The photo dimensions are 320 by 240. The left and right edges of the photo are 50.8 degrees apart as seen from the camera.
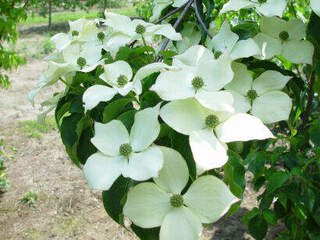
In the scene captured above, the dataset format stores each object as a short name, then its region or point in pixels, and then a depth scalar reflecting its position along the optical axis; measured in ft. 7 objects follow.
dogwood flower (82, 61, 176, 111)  1.68
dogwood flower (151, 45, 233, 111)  1.52
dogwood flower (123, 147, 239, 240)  1.45
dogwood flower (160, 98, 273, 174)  1.44
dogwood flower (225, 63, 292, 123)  1.79
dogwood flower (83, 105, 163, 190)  1.45
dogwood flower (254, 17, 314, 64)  2.15
